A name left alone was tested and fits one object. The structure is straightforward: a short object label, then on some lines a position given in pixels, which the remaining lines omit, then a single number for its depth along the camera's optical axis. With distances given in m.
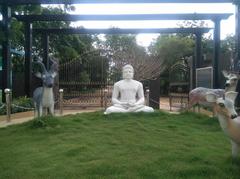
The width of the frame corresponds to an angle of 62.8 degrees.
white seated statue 5.57
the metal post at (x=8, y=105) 5.69
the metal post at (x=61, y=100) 6.80
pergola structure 6.48
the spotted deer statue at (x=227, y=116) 2.62
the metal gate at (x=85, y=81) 8.54
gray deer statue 4.81
